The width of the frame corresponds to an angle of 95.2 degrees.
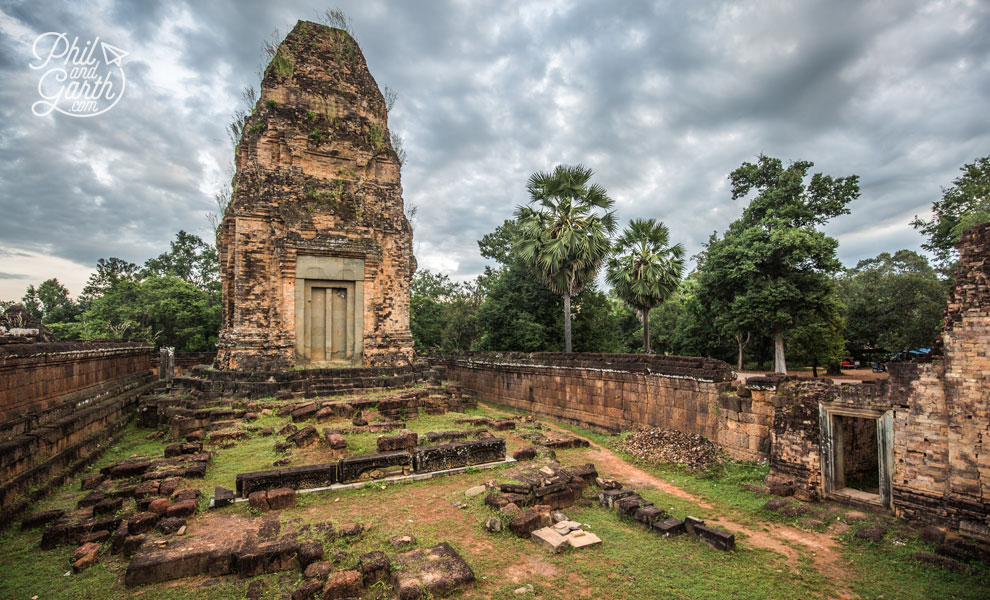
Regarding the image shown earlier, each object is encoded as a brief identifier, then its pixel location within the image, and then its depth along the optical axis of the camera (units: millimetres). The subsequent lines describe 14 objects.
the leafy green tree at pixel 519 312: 22109
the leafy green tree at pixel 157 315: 25438
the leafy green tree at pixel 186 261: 43719
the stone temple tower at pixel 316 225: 13039
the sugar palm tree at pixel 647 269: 18719
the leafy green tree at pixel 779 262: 18672
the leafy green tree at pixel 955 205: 20484
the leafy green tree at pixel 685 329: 26539
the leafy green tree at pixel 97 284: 35619
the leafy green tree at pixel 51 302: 37572
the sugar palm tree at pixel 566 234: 17422
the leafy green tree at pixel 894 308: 21672
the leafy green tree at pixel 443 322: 30016
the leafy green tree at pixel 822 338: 18906
